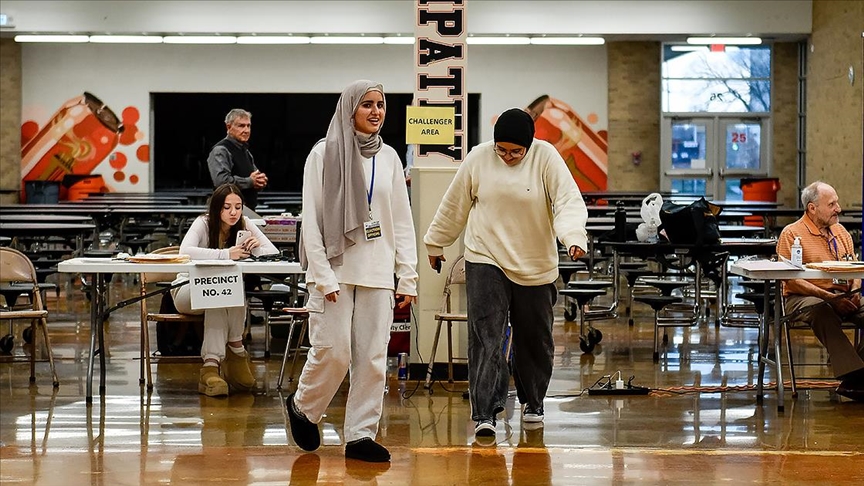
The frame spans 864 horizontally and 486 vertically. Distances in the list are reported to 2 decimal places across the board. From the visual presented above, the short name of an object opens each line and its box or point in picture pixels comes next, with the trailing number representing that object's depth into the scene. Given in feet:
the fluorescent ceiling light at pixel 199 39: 67.21
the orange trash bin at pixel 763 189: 67.46
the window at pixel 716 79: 69.92
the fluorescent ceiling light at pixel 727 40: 67.66
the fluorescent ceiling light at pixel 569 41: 67.26
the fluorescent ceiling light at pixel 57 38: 67.00
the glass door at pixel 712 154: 70.64
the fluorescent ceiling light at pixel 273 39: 67.41
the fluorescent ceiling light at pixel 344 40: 68.16
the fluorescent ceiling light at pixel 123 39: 67.26
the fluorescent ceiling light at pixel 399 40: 68.08
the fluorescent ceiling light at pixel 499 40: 67.82
